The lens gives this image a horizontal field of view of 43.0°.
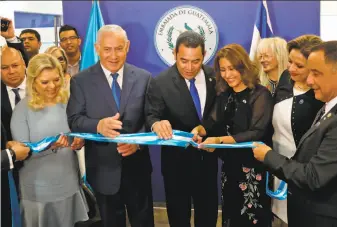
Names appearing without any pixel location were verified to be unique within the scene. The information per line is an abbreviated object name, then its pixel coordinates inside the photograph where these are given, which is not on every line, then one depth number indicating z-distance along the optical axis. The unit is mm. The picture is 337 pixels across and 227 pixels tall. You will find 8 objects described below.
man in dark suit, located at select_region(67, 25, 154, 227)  2961
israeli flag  4355
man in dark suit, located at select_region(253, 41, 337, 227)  2070
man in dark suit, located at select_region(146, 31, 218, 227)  3051
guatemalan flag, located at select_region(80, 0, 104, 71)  4582
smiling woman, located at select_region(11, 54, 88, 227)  2828
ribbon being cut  2875
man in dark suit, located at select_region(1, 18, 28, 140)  2811
